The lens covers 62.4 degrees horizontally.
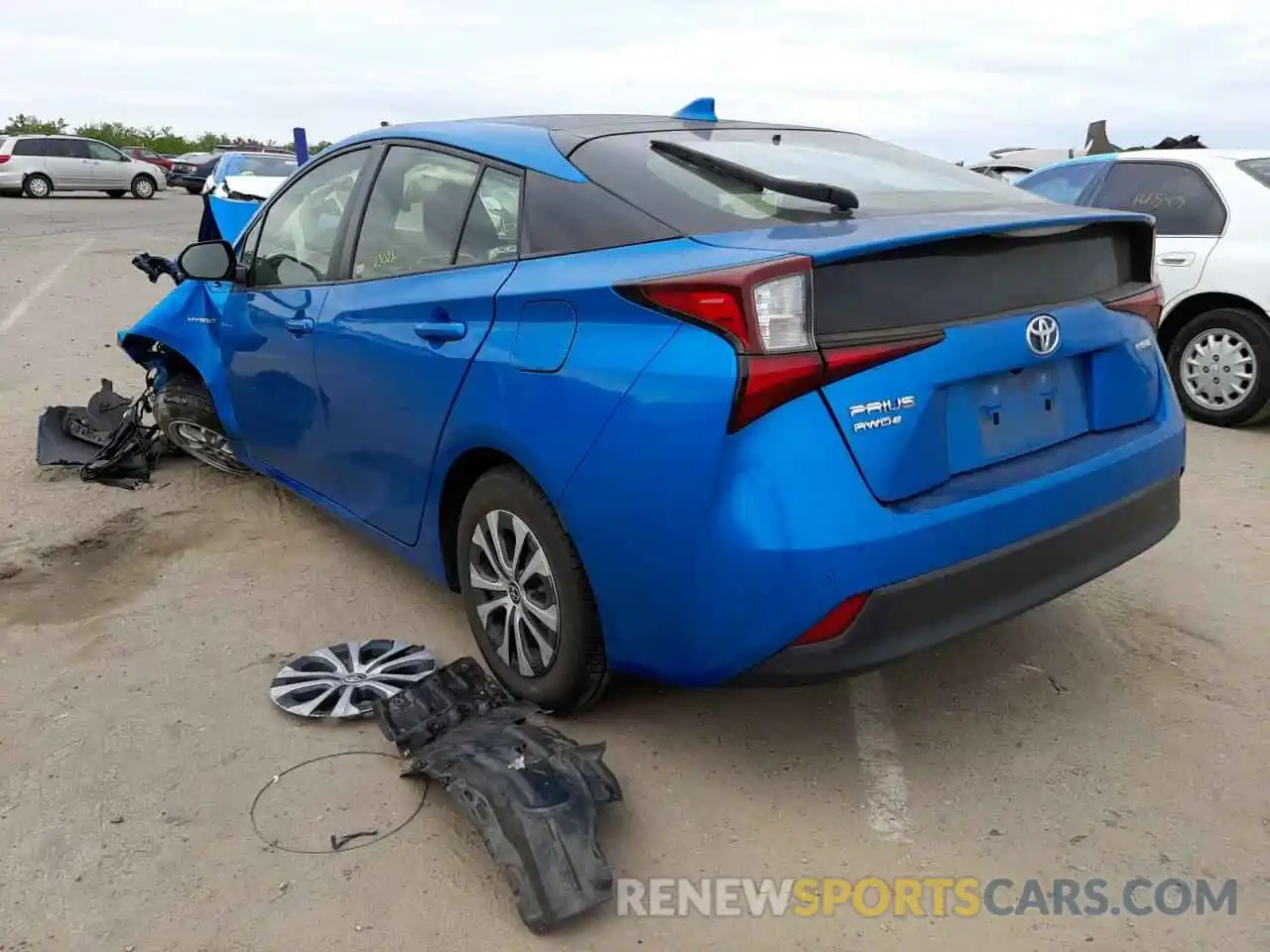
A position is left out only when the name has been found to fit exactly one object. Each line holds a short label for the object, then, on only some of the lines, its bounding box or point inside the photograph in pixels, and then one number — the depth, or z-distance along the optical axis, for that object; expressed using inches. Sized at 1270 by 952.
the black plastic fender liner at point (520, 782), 90.2
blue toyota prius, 89.1
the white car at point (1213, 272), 236.2
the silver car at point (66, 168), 1071.0
